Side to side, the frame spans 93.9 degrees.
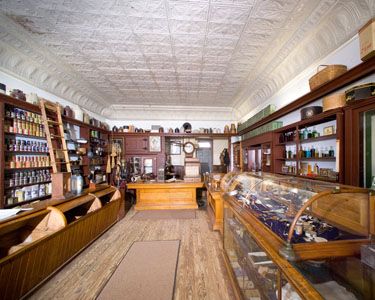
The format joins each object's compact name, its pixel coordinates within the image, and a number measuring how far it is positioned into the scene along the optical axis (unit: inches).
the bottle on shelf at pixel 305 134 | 125.3
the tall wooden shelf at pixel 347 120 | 79.1
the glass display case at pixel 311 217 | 52.5
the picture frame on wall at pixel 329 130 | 103.3
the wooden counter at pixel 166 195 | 218.1
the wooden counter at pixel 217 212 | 156.9
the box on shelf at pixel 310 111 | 110.7
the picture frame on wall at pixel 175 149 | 323.3
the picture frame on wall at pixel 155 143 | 283.4
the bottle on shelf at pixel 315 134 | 117.4
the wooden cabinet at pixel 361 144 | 79.7
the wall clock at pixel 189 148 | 303.5
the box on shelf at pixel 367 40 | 68.1
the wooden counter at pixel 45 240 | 75.1
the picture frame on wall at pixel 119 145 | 279.6
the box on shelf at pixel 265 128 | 163.8
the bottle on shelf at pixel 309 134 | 121.9
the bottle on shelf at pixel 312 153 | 120.2
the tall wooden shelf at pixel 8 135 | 112.0
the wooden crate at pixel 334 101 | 89.8
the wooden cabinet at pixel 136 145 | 283.4
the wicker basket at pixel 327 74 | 93.8
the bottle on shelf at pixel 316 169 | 117.6
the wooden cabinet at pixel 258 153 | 174.1
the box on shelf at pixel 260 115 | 172.6
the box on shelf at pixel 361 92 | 74.3
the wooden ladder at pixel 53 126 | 142.3
